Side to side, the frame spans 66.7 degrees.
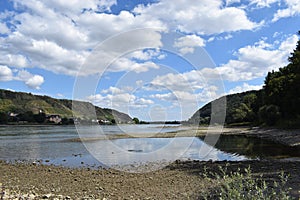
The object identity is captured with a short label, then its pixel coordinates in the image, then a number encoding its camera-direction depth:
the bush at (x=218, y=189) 4.99
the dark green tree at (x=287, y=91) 39.57
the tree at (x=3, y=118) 110.86
